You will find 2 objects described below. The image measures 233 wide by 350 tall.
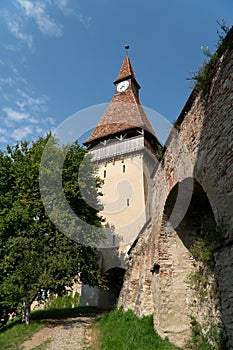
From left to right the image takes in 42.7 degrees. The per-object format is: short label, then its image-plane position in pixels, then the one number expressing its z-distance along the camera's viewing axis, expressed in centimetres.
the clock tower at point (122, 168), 1894
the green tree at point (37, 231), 1034
